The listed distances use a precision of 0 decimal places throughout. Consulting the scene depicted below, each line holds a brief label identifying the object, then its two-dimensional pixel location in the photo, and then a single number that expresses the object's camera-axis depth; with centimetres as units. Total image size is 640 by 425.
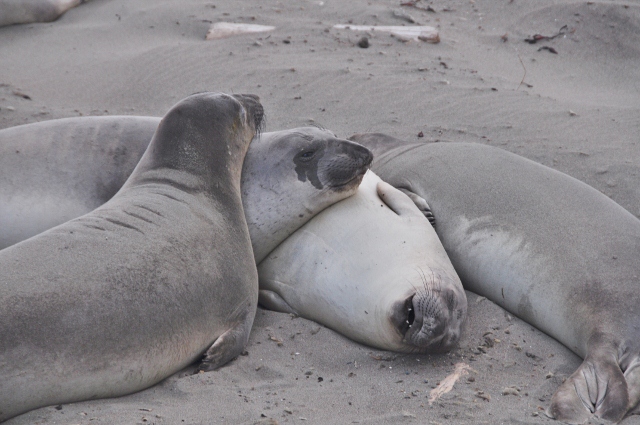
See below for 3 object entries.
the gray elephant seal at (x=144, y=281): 579
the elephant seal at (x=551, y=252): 668
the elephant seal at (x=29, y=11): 1628
